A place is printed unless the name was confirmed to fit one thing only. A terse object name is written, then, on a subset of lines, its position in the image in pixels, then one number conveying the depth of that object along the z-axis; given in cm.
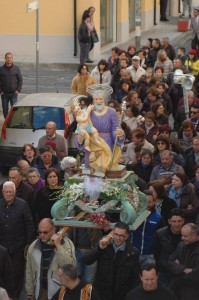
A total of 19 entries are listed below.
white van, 2062
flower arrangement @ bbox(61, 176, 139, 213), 1341
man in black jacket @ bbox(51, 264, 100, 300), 1119
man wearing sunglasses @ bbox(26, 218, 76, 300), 1274
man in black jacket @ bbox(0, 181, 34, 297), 1408
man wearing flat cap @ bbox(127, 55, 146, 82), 2444
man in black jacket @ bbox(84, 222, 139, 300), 1250
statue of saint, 1358
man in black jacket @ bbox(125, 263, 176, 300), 1134
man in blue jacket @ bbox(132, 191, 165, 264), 1367
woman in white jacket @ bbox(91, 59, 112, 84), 2450
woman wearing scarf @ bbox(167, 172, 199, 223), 1471
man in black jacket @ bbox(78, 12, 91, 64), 3125
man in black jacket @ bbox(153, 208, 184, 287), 1300
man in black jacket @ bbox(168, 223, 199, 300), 1243
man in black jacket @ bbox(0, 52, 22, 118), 2458
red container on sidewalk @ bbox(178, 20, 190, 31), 4072
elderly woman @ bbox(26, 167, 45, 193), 1545
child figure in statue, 1345
